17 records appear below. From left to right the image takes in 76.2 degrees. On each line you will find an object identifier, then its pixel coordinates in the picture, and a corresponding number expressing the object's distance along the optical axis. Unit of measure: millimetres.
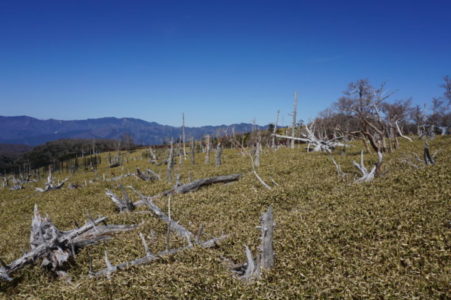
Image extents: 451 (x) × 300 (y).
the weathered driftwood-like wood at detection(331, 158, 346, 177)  15961
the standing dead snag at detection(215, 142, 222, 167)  35469
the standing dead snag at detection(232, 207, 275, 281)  6883
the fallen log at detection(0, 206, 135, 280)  9272
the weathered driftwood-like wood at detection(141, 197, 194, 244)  9852
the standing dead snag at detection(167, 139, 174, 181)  27953
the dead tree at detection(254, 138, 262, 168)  28466
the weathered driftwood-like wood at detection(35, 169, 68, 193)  34316
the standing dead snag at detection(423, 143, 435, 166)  14491
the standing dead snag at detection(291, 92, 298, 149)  54106
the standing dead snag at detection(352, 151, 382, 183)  14068
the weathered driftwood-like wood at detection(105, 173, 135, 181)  35925
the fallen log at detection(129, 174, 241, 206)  19125
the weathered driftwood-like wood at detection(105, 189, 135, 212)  16031
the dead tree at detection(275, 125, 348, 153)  28488
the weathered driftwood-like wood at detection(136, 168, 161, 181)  29292
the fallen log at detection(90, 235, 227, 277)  7905
